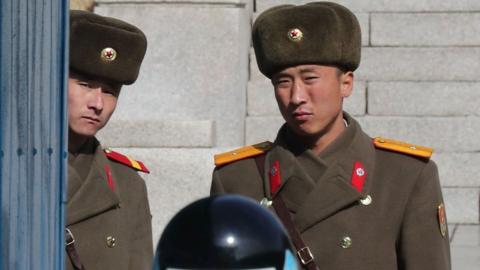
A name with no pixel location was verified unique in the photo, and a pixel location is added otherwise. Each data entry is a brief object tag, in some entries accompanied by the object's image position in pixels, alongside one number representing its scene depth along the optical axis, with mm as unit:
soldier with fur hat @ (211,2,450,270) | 8945
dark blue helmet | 5059
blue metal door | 6684
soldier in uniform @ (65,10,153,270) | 9703
